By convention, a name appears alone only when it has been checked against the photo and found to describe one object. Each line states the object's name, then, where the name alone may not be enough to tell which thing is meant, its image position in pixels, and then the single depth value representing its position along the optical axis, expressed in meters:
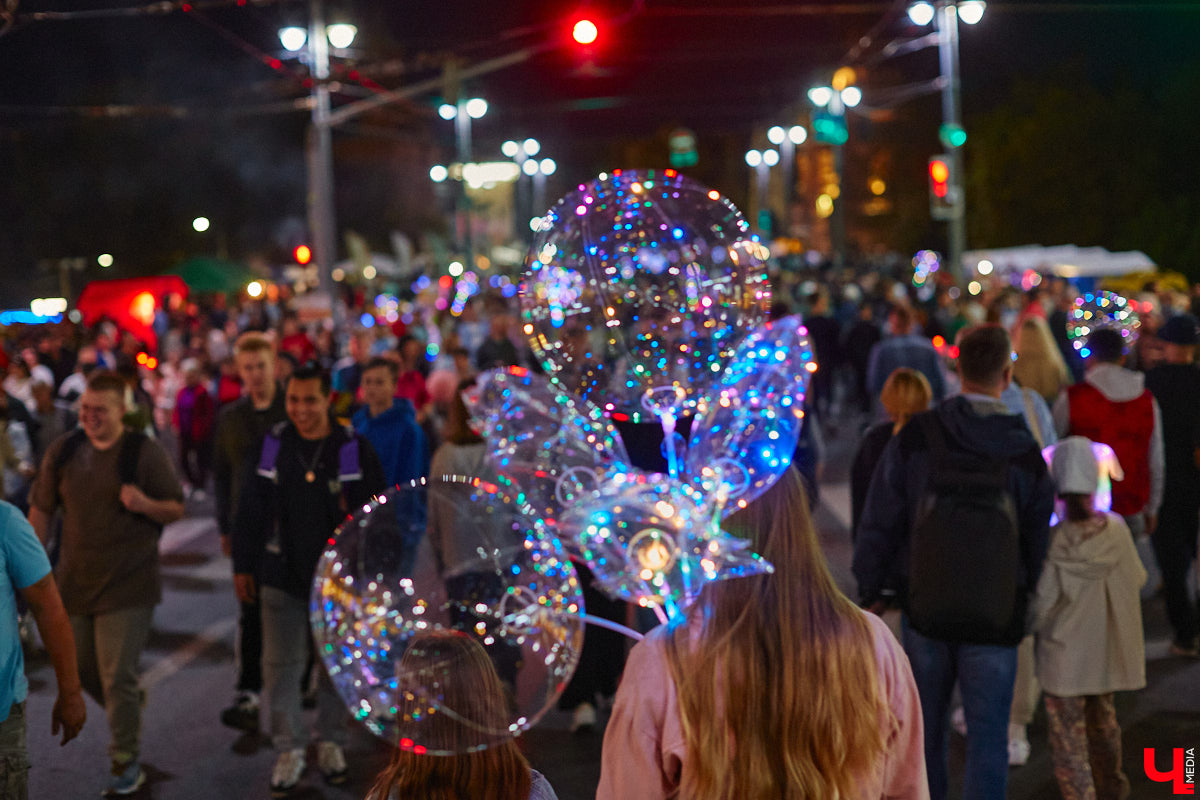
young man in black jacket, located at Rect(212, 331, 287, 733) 6.59
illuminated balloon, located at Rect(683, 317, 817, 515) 2.86
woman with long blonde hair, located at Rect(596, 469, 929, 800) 2.37
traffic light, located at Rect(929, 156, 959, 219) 23.52
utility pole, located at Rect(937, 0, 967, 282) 22.05
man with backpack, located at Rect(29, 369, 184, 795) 5.59
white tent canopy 29.07
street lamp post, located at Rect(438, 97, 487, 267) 23.55
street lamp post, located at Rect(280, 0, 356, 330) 18.00
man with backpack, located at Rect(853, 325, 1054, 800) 4.13
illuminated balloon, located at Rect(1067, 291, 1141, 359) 6.71
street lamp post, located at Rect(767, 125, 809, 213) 37.72
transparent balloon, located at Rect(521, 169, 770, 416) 3.32
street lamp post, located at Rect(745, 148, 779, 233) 51.88
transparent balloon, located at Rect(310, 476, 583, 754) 2.47
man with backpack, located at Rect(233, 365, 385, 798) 5.62
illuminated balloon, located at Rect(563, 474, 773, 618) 2.70
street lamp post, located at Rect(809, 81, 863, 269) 24.14
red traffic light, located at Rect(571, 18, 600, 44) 14.39
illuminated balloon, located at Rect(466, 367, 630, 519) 3.39
